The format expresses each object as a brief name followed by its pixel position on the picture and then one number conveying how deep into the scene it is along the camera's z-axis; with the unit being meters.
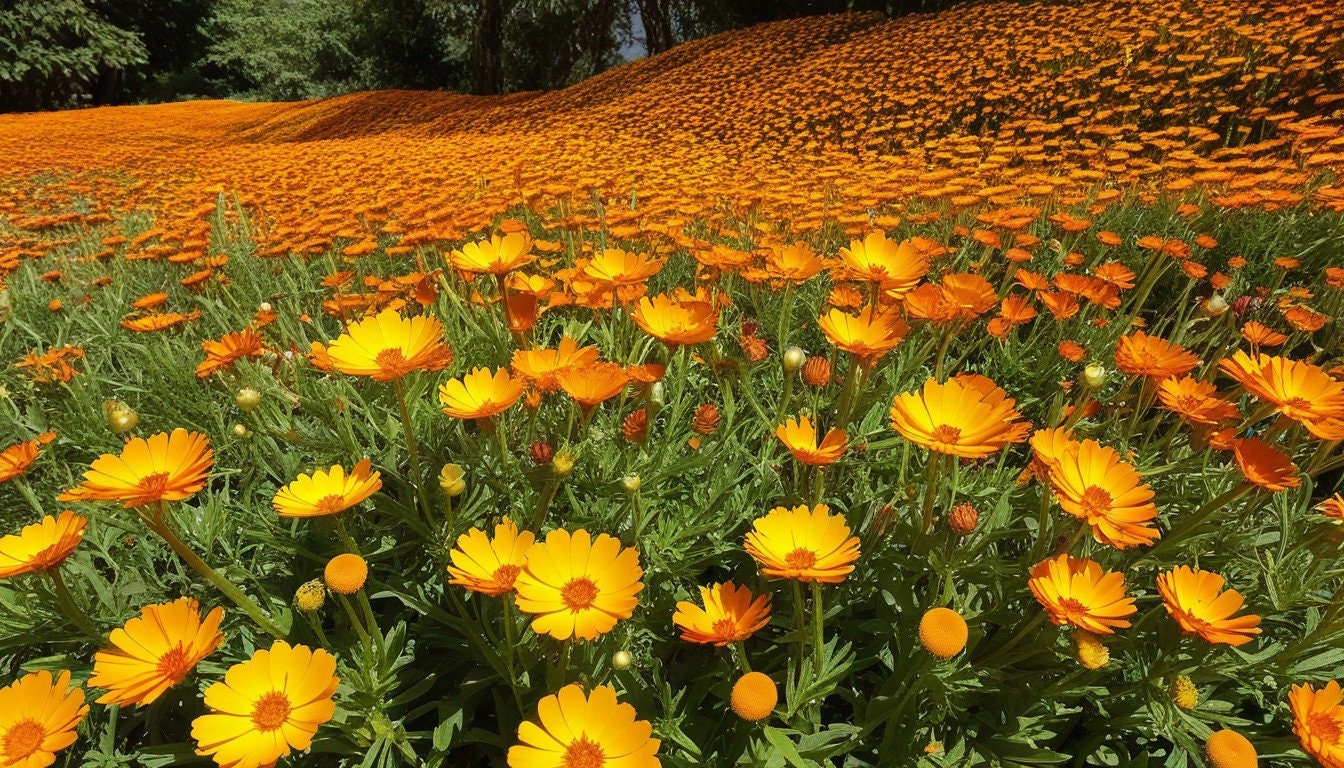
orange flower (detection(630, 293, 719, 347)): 0.41
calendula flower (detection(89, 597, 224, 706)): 0.27
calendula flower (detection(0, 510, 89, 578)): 0.30
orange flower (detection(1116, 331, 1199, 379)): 0.40
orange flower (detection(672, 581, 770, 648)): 0.30
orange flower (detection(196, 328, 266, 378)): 0.49
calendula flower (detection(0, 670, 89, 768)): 0.27
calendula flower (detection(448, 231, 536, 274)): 0.46
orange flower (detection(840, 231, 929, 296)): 0.46
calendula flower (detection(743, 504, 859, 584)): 0.32
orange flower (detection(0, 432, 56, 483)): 0.39
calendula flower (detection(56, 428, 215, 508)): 0.30
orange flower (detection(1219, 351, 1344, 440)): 0.33
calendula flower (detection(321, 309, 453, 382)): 0.36
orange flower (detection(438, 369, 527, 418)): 0.36
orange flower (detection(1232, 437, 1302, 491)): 0.31
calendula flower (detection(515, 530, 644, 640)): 0.29
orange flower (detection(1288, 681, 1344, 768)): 0.29
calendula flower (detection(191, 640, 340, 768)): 0.27
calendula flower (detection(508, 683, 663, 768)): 0.28
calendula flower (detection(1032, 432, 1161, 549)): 0.29
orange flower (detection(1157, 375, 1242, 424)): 0.37
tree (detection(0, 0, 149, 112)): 13.34
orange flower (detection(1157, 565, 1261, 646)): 0.29
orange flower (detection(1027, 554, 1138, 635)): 0.29
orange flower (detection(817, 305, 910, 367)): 0.39
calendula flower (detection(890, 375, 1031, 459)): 0.33
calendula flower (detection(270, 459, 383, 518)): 0.32
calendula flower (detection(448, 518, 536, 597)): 0.31
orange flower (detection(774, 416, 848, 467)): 0.34
